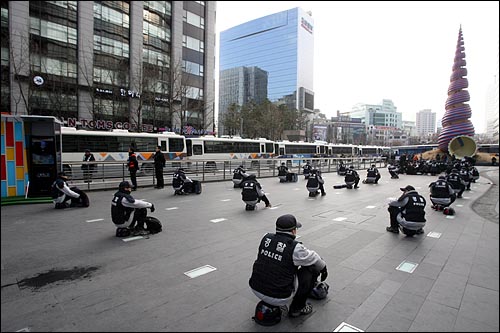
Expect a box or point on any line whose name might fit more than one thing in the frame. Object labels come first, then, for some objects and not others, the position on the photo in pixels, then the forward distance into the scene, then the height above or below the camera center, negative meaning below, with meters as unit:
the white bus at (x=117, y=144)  17.23 +0.37
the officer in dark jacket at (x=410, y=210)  5.86 -1.18
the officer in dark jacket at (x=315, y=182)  11.36 -1.18
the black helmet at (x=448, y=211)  8.17 -1.63
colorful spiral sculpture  29.98 +5.25
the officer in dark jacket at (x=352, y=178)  14.05 -1.25
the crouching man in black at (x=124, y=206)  5.64 -1.10
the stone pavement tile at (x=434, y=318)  2.70 -1.64
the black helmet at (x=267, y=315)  2.83 -1.60
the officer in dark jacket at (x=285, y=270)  2.81 -1.18
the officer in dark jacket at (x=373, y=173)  16.49 -1.21
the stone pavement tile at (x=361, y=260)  4.34 -1.70
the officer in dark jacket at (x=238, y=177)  13.67 -1.25
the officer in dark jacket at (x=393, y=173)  19.55 -1.37
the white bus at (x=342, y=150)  41.25 +0.33
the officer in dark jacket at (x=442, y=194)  8.25 -1.16
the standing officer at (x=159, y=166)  12.70 -0.71
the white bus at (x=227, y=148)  24.59 +0.24
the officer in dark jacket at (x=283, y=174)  16.80 -1.33
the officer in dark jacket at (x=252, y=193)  8.41 -1.22
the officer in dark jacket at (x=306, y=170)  17.76 -1.13
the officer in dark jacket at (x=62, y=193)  8.10 -1.24
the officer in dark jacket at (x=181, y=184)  11.43 -1.33
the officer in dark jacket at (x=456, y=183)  10.64 -1.08
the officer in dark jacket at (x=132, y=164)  11.95 -0.59
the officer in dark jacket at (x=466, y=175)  12.89 -0.98
